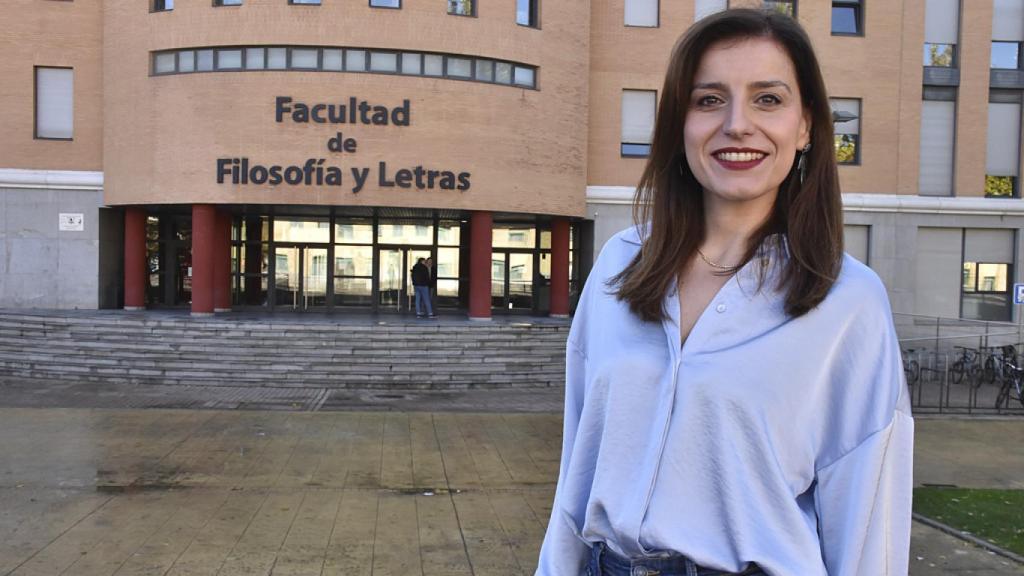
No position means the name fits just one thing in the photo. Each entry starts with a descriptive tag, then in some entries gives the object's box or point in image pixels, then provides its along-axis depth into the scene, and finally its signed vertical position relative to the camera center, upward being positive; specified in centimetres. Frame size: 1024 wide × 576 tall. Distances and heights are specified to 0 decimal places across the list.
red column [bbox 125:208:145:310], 2479 -1
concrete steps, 1791 -212
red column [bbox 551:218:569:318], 2569 -9
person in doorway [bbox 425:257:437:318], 2673 -60
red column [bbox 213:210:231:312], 2639 -23
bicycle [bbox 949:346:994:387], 1924 -223
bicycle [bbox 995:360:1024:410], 1606 -225
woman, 166 -21
